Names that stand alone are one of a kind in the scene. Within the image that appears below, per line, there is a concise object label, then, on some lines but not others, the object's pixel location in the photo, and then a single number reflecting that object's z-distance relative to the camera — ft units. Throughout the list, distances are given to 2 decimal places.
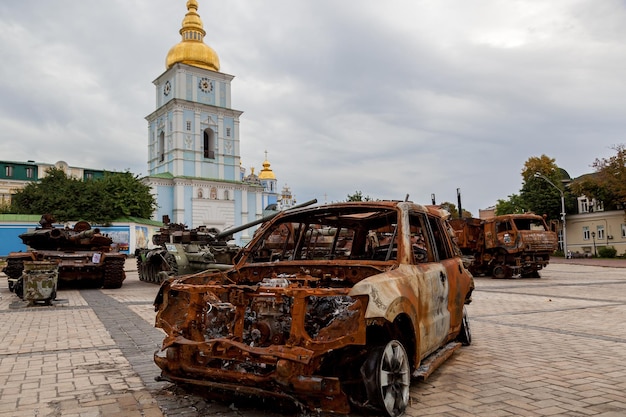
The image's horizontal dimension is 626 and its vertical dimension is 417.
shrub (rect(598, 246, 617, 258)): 137.59
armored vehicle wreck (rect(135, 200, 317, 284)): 48.65
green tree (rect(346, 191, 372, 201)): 127.95
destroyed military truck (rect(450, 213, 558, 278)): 60.44
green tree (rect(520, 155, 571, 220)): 156.66
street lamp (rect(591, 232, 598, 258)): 149.94
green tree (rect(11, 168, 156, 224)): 133.18
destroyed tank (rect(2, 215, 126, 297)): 47.88
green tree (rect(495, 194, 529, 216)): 164.49
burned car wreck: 11.09
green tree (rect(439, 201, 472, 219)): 159.76
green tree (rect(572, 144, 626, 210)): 127.65
